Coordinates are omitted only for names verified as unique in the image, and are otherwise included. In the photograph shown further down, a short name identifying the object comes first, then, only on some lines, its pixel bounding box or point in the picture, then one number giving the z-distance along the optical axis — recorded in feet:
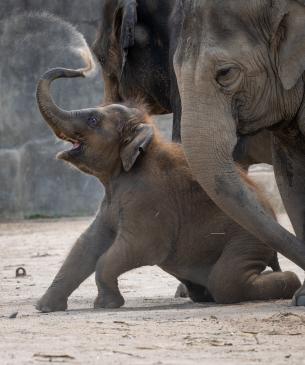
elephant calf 51.39
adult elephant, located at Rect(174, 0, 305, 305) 46.75
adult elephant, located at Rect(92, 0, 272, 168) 65.16
